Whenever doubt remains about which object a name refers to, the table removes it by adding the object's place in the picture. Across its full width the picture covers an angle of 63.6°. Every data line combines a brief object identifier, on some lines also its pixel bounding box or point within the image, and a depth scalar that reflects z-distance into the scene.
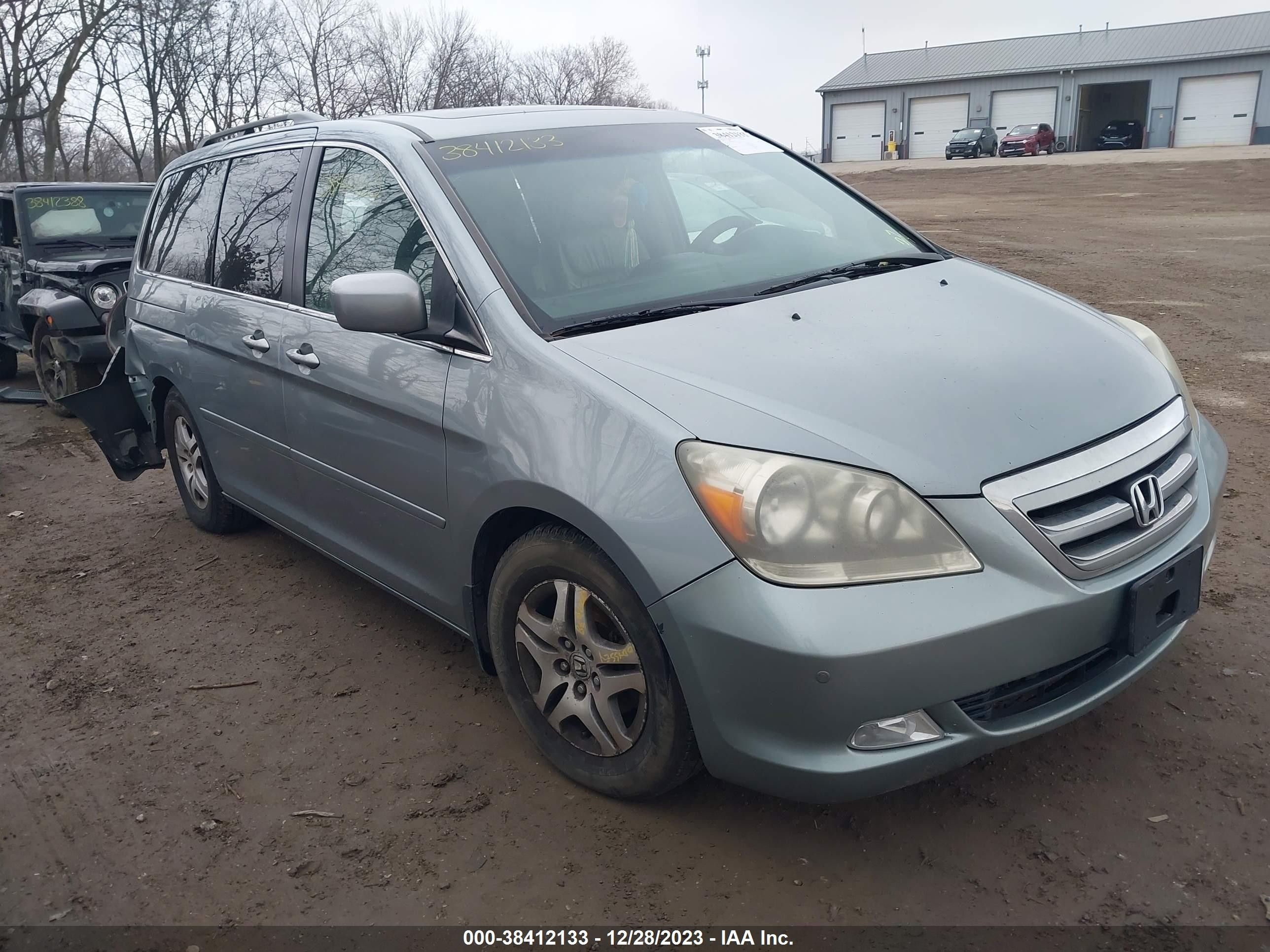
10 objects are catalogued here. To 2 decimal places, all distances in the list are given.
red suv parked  43.62
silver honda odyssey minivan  2.24
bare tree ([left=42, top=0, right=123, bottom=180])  29.11
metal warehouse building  48.28
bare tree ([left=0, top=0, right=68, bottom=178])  28.09
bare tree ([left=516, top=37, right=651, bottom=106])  53.71
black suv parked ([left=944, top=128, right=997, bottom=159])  43.22
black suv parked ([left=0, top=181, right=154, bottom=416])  8.16
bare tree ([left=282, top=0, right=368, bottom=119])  40.03
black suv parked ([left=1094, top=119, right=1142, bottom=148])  48.28
